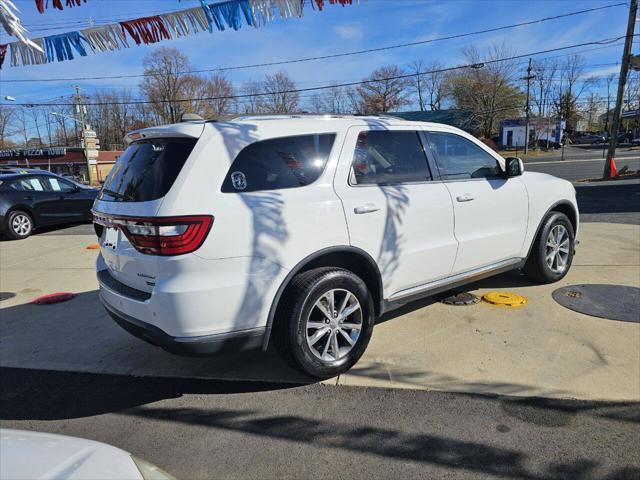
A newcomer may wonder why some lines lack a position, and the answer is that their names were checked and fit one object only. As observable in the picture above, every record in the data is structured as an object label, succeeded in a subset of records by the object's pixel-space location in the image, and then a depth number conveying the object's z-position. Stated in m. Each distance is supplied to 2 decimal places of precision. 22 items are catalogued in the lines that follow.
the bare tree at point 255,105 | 48.42
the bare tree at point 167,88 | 41.22
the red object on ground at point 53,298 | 5.57
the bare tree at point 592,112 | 93.81
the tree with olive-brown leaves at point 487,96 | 62.16
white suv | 2.77
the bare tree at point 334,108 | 56.73
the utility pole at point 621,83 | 19.38
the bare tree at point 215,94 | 50.28
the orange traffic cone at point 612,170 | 19.38
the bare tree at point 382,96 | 67.62
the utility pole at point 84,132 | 43.77
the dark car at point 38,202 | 10.38
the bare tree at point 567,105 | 81.19
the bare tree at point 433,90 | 74.31
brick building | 58.06
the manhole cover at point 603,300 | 4.33
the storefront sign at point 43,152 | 58.59
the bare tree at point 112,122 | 83.89
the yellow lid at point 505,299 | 4.66
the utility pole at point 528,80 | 53.05
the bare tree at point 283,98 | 47.22
